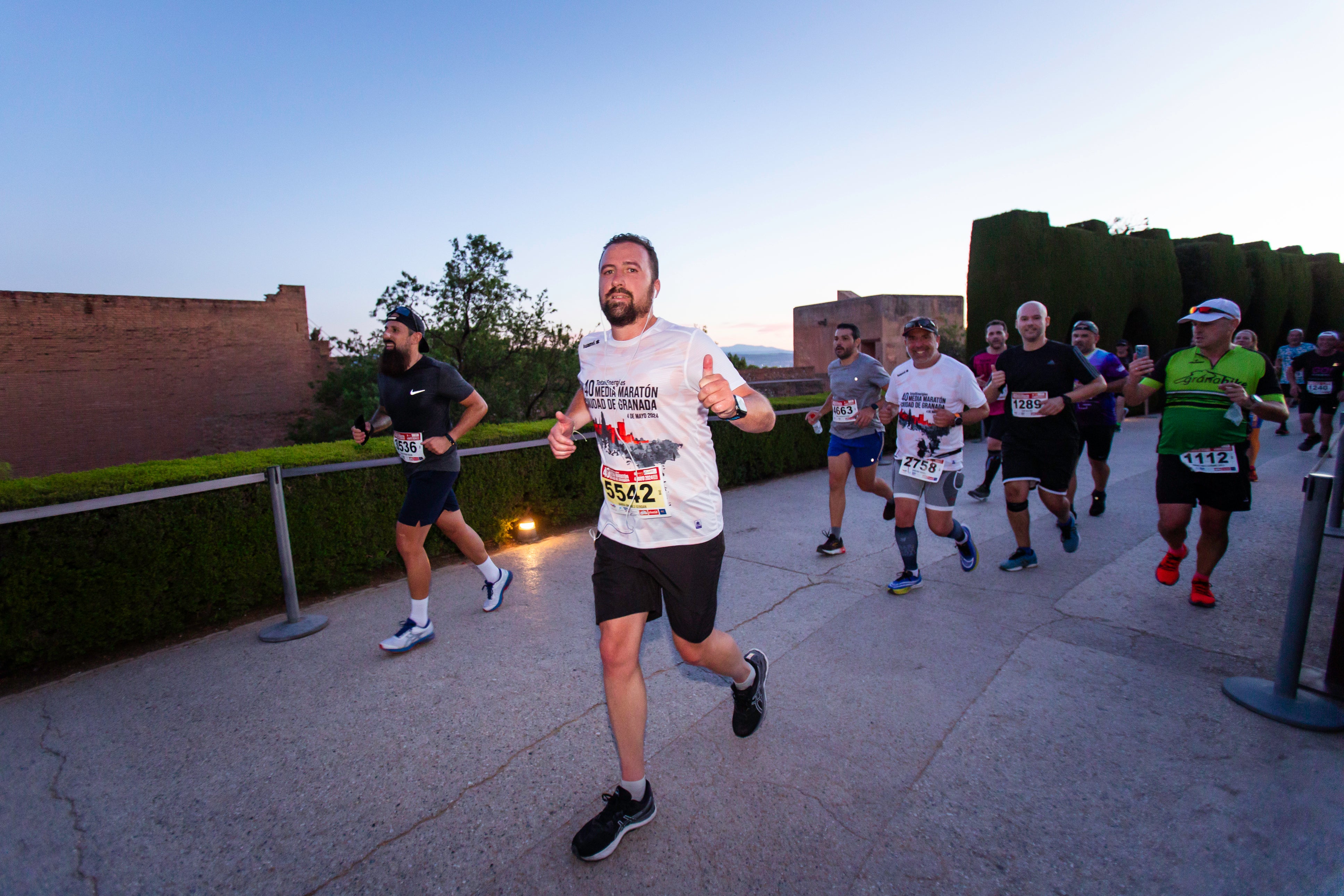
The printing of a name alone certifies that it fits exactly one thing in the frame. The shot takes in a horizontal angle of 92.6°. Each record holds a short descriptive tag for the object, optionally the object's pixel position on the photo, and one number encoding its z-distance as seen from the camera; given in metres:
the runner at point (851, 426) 5.49
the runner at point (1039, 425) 4.98
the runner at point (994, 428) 7.09
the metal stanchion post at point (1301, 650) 2.73
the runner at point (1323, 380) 9.50
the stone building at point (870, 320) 36.56
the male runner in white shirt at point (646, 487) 2.31
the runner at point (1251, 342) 8.00
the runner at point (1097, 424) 6.66
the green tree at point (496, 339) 14.67
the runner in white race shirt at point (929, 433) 4.52
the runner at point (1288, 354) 12.17
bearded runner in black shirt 3.93
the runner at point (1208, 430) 3.87
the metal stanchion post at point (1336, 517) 5.58
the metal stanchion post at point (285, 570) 4.25
